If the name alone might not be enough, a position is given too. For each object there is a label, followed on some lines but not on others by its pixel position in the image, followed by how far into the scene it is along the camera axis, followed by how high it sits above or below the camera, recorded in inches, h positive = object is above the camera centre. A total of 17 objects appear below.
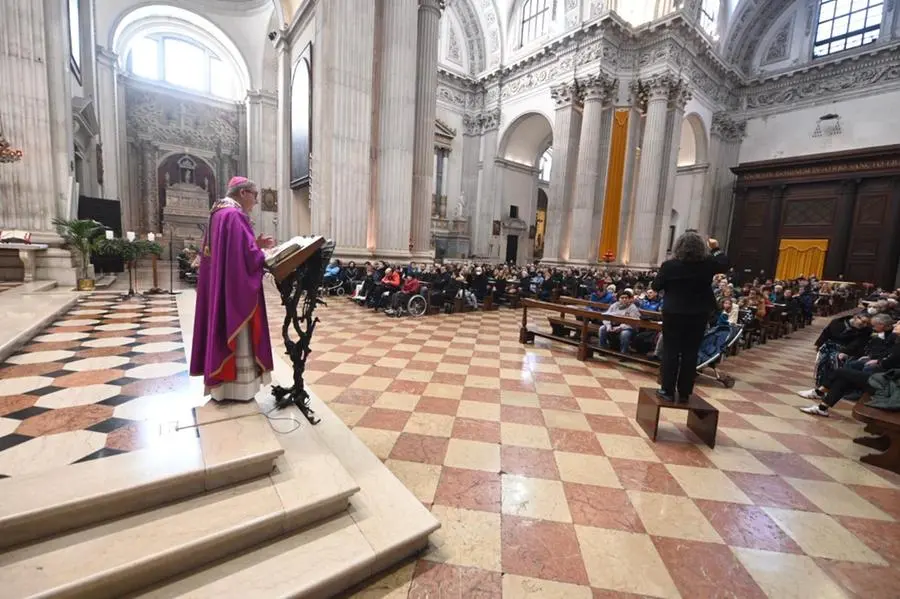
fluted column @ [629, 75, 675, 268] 630.5 +145.0
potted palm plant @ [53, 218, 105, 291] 282.7 -3.7
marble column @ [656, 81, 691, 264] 644.7 +184.7
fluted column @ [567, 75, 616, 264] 634.2 +152.6
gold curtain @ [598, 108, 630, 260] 647.1 +126.3
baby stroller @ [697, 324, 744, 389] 183.9 -38.3
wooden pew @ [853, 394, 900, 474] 113.5 -46.7
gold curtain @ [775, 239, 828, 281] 688.4 +21.0
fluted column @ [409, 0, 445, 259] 455.2 +150.8
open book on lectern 92.7 -3.4
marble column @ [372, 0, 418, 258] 420.2 +134.6
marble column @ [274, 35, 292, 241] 522.9 +138.2
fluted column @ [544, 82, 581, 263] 658.8 +152.0
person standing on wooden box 116.1 -11.5
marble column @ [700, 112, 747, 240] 813.2 +181.5
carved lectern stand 94.0 -10.8
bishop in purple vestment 90.6 -16.0
